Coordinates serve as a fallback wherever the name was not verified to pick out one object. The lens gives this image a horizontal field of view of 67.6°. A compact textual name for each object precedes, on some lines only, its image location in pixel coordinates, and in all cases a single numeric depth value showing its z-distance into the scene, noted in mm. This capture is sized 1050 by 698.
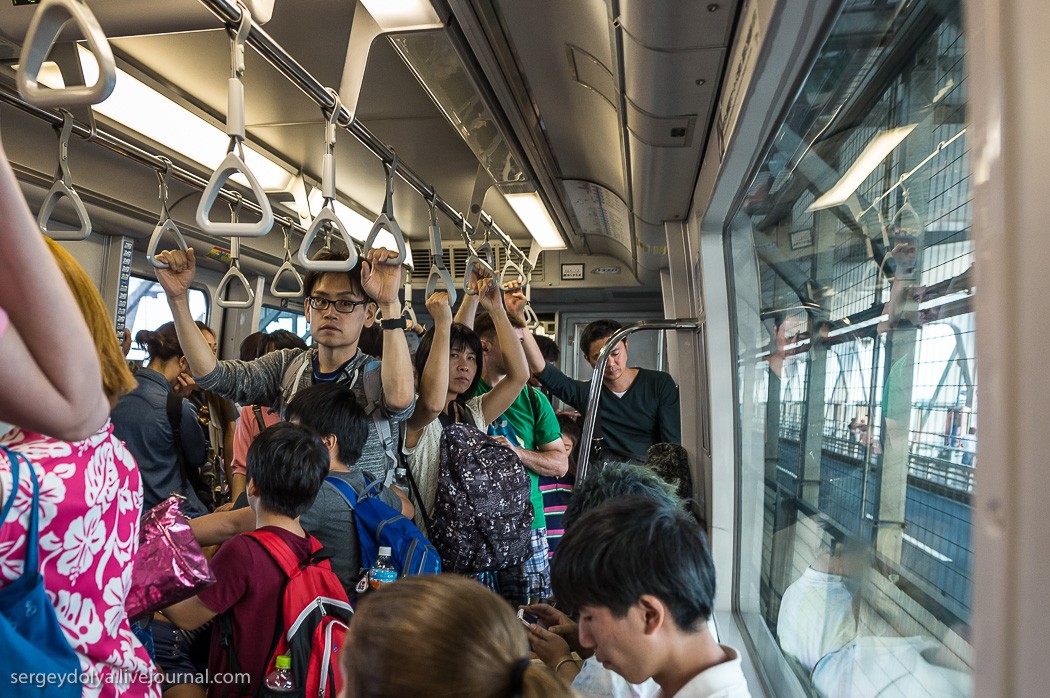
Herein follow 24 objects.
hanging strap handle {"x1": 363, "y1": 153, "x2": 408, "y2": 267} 2252
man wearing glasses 2316
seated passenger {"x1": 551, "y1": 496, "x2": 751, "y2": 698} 1416
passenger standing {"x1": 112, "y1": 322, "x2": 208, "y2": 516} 3010
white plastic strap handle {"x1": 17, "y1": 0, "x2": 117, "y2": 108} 1128
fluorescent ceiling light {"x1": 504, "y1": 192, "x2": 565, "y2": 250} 4807
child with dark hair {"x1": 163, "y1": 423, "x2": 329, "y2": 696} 1781
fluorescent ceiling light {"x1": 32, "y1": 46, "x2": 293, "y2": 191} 3607
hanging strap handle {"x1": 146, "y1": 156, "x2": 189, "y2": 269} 2248
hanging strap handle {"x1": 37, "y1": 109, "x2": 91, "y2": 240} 2152
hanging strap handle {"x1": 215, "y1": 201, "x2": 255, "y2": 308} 2879
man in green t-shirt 3082
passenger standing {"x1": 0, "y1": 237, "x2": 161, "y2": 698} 1031
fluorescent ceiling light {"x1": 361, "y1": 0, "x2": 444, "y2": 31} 2326
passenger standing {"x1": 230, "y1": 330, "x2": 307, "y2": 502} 2887
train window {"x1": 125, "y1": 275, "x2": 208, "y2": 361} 5609
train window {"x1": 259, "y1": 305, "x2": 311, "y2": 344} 7578
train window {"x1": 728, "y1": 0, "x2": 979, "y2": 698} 956
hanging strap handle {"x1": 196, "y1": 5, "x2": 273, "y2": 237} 1679
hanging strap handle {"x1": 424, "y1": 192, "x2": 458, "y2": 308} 2944
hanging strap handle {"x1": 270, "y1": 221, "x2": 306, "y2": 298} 3057
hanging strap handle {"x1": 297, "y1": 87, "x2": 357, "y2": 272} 2016
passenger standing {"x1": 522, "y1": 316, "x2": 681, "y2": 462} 3754
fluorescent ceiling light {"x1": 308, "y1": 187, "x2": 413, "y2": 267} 5500
